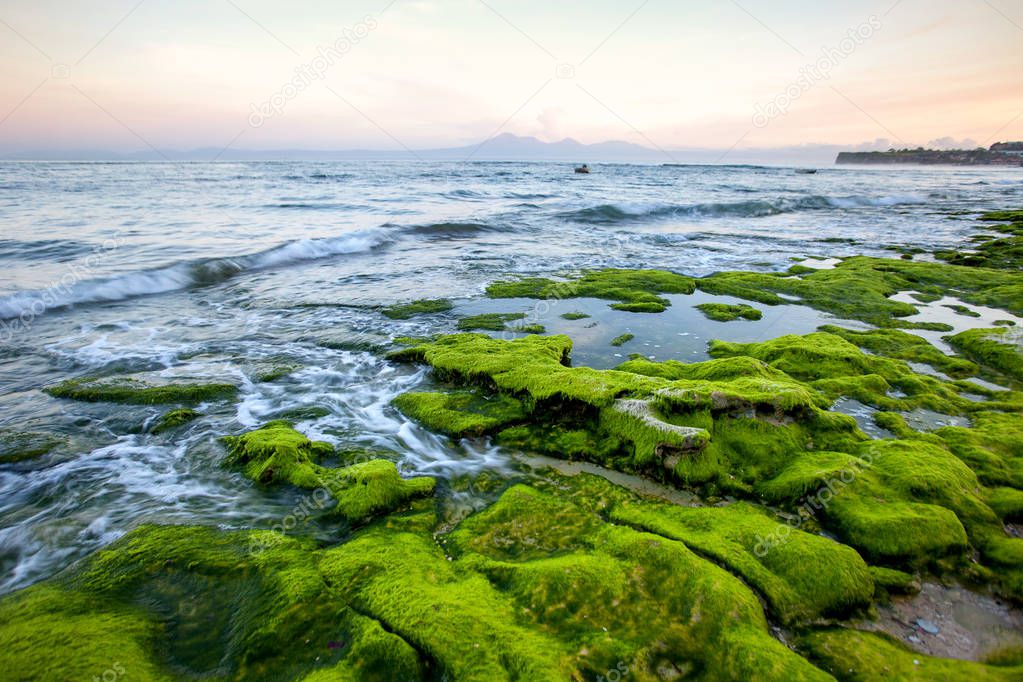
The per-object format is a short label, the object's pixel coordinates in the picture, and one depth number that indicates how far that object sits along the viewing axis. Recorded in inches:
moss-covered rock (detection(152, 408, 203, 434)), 267.3
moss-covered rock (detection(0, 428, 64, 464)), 238.5
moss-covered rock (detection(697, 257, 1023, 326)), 465.4
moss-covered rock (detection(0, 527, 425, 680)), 129.1
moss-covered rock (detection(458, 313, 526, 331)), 418.0
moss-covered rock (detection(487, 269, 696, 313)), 482.9
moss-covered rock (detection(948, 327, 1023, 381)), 323.0
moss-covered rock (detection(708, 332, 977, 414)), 277.6
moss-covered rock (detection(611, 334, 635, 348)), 378.6
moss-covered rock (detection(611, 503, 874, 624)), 148.8
